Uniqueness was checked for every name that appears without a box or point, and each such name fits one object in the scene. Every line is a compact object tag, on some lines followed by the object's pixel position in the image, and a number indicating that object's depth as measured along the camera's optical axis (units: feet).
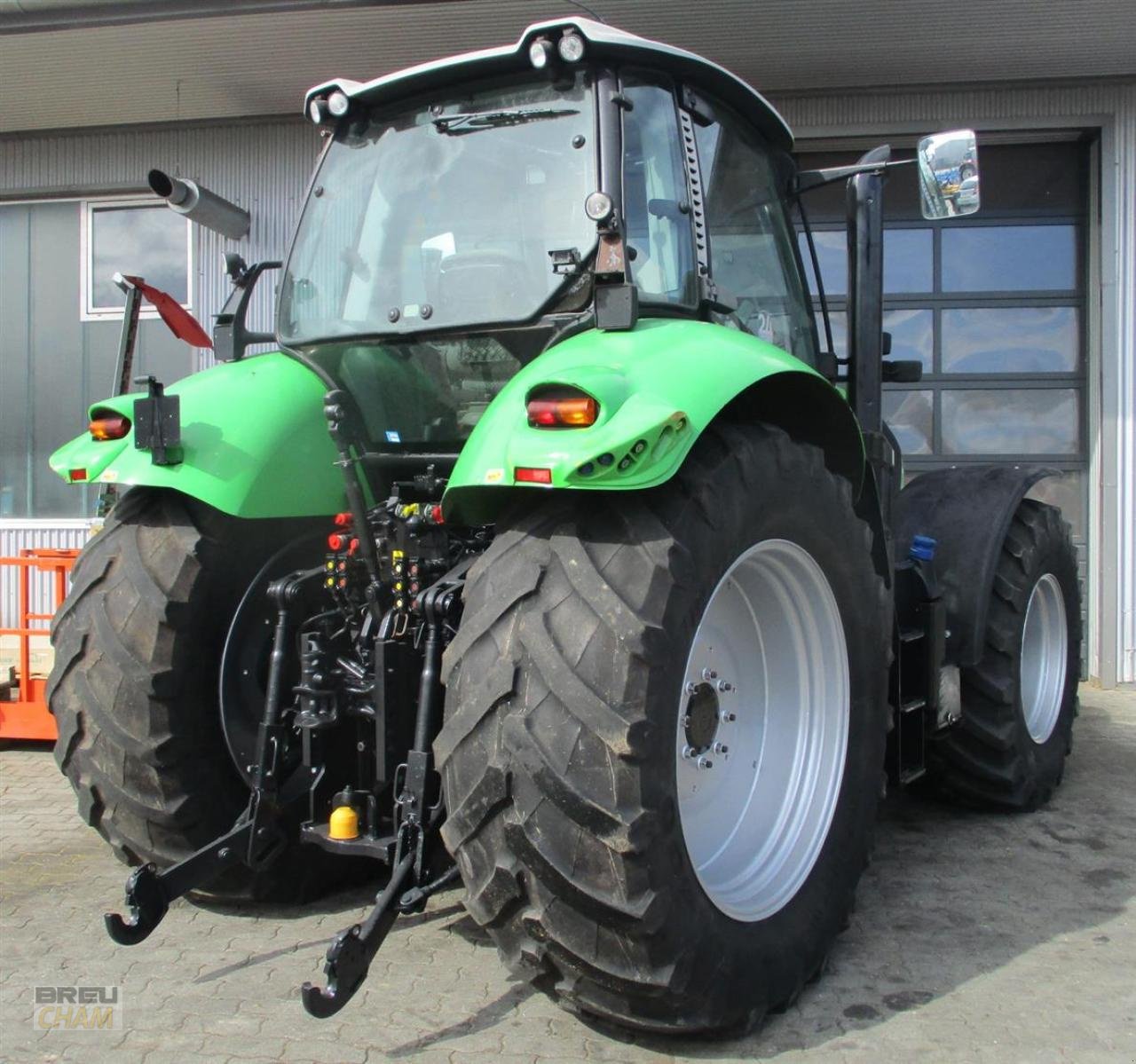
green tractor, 7.97
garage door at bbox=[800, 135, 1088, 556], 26.89
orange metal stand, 19.89
